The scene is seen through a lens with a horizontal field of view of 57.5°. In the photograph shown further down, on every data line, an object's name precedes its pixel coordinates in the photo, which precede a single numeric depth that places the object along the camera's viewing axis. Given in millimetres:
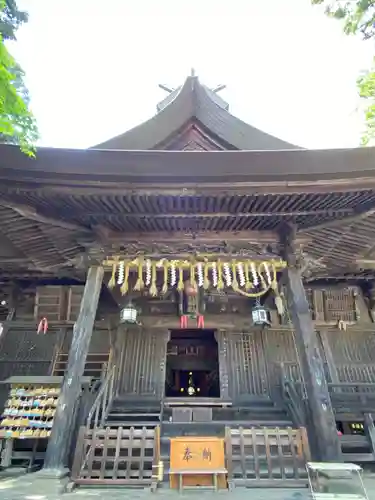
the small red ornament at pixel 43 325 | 9492
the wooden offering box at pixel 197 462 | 5039
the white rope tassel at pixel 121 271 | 6603
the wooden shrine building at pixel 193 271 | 5551
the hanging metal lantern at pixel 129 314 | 8398
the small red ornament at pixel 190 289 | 8731
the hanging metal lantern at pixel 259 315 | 8352
